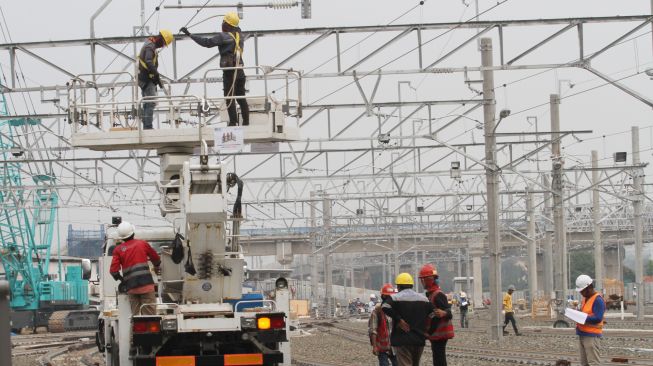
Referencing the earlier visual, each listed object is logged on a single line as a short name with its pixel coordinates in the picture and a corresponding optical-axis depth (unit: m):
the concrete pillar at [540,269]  141.29
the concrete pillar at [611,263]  140.60
